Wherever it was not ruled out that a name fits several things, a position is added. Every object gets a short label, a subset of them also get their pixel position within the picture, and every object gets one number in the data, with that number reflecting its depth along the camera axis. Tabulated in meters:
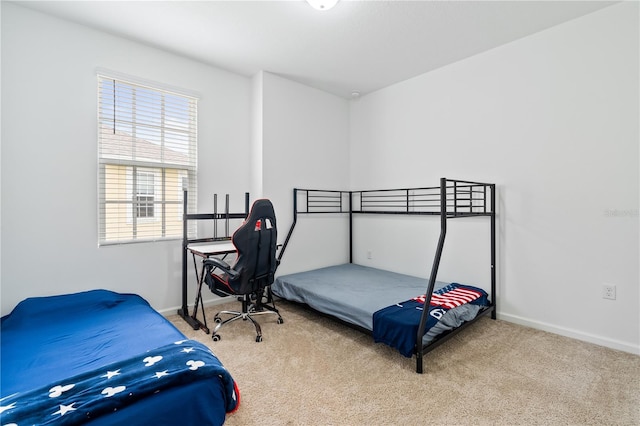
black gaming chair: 2.51
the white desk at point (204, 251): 2.69
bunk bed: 2.19
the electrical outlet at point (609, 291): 2.38
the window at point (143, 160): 2.78
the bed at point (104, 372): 1.12
